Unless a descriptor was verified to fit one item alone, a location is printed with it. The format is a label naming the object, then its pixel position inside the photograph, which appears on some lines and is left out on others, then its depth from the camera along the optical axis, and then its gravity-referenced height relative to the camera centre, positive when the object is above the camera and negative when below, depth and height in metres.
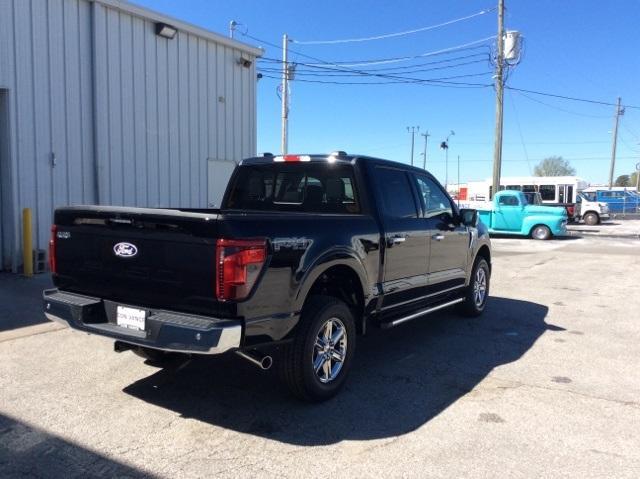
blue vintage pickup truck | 21.26 -0.68
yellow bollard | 9.08 -0.91
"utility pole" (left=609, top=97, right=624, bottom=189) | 55.62 +4.60
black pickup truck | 3.50 -0.53
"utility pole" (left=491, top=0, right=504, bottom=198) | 25.36 +4.73
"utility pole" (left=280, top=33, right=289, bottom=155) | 28.47 +4.52
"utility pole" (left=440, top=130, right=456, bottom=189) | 56.67 +5.29
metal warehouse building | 9.27 +1.58
